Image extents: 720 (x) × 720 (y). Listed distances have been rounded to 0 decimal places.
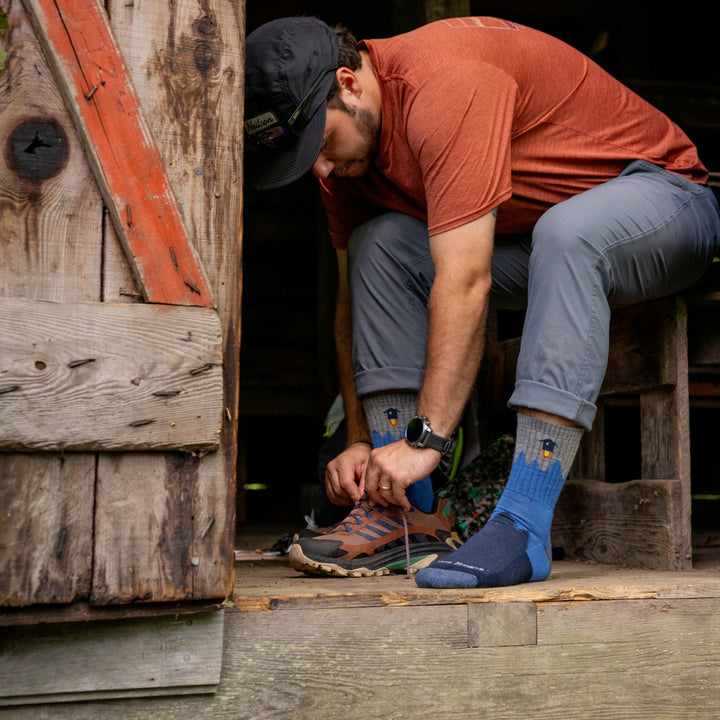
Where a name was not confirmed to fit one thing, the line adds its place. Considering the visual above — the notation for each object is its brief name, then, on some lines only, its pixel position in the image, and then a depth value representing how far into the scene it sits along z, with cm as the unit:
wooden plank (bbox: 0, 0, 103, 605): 128
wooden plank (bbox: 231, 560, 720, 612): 144
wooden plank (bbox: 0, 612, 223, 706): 130
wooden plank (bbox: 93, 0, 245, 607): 133
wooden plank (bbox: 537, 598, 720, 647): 155
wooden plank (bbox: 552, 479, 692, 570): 205
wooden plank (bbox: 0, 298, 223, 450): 127
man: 175
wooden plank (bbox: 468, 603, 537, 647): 150
